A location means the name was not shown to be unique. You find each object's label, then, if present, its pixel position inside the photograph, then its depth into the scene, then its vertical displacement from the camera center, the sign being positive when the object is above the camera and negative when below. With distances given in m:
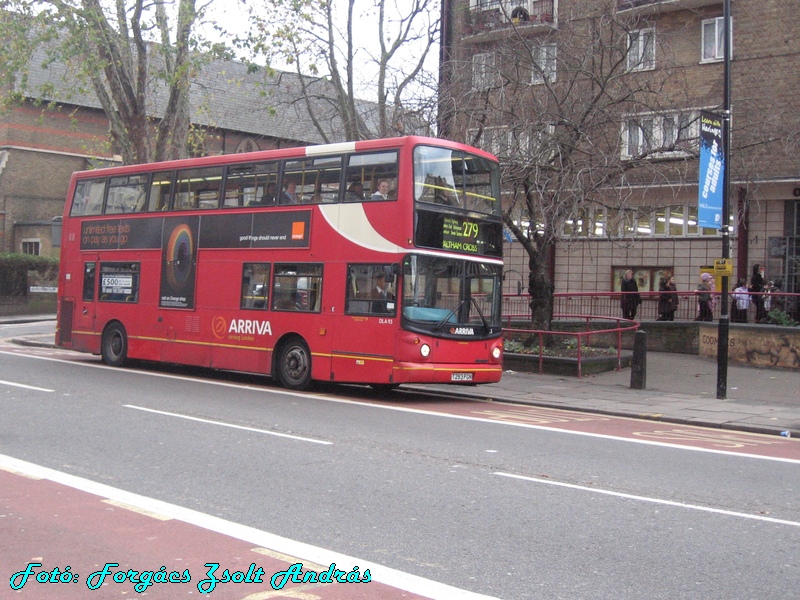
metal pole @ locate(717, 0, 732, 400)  15.41 +1.73
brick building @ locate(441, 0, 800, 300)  18.80 +4.28
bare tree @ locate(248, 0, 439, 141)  21.75 +6.73
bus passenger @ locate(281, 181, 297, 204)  16.17 +1.90
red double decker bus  14.46 +0.64
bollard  17.03 -1.16
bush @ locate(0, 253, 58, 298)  39.19 +0.96
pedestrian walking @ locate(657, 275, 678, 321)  23.11 +0.05
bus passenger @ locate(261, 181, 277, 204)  16.48 +1.92
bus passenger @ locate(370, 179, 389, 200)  14.63 +1.81
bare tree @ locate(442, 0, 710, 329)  18.00 +3.90
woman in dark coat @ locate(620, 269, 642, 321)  24.22 +0.15
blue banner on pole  15.38 +2.41
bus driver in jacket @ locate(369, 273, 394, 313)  14.61 +0.07
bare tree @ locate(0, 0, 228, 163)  22.42 +6.38
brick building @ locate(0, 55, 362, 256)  45.09 +7.25
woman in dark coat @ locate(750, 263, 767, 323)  21.59 +0.50
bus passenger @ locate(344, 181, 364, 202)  15.06 +1.83
